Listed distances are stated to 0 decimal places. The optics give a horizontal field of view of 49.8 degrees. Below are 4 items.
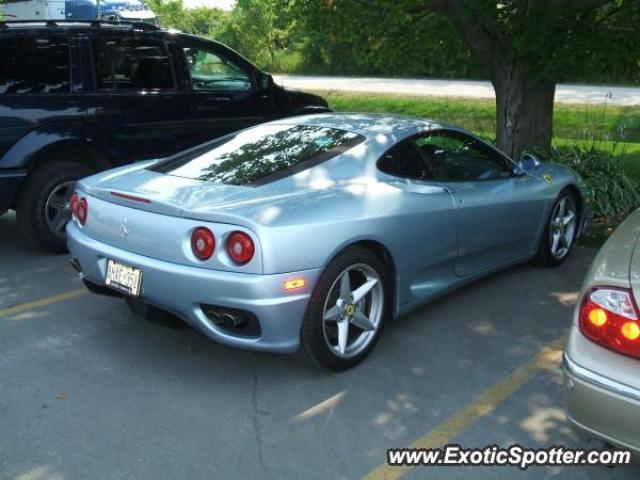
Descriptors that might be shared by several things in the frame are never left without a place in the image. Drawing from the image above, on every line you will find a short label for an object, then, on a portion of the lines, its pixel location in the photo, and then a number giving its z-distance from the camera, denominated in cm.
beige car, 254
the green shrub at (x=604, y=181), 758
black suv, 575
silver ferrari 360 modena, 346
